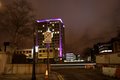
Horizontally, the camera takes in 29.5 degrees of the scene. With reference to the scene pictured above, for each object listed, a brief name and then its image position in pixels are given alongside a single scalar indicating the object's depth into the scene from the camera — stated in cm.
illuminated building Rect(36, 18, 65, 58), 16775
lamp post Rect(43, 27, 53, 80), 1444
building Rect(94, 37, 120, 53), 19292
